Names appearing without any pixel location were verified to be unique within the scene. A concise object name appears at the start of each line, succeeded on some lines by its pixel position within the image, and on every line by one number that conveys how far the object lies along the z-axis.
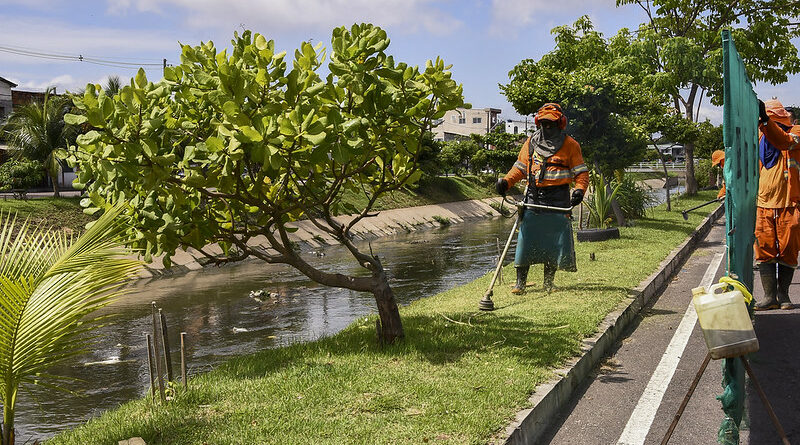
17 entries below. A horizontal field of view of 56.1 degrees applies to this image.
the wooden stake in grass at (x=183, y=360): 5.14
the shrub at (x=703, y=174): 38.34
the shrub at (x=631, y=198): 19.73
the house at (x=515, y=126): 97.26
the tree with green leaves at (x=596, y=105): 17.50
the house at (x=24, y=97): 41.44
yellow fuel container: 3.38
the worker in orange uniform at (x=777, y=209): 7.55
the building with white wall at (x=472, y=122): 84.69
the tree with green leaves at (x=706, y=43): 27.27
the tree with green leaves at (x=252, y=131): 5.06
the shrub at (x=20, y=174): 24.59
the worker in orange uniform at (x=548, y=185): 8.80
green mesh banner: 3.84
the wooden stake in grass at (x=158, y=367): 4.90
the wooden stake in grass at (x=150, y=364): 4.98
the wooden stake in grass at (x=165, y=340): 5.09
